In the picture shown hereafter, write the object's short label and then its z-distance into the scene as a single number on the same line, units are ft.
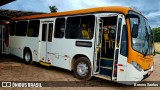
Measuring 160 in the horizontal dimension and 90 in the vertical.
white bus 15.39
